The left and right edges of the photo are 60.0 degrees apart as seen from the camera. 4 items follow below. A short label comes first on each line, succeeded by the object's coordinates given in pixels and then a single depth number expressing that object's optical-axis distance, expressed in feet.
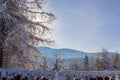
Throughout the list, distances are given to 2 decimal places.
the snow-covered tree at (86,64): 96.96
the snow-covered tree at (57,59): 84.73
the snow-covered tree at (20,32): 20.93
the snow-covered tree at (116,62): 86.85
